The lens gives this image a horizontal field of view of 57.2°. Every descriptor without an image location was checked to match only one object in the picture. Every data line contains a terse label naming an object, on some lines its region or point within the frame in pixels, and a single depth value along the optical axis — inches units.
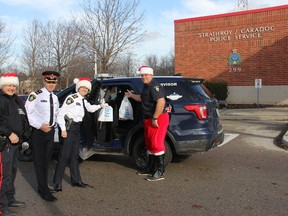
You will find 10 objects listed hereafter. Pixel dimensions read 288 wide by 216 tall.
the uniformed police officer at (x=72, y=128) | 156.3
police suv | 180.5
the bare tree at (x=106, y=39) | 604.1
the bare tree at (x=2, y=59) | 716.5
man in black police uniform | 125.3
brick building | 639.1
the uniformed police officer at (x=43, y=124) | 144.5
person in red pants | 167.2
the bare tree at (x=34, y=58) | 906.3
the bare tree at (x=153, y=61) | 1868.0
